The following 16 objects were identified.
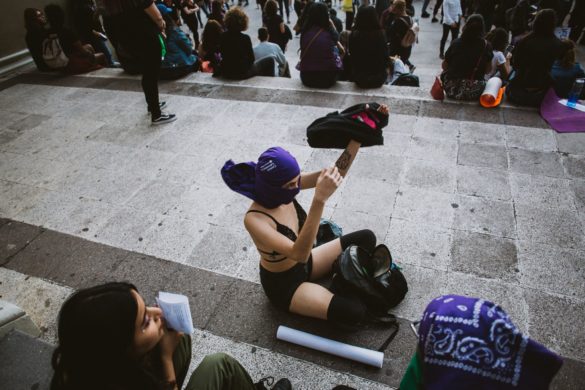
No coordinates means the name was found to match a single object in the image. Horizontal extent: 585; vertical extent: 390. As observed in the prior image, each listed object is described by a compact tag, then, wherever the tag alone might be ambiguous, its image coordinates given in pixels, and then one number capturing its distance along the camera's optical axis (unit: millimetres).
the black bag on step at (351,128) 2330
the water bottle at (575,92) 5098
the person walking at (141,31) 4883
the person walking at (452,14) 8648
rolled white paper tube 2525
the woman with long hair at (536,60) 5082
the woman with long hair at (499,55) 6105
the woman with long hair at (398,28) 7285
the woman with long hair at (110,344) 1354
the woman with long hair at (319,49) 6164
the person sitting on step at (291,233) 2234
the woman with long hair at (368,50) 5910
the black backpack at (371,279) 2744
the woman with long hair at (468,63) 5406
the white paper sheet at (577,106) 4981
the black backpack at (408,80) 6645
